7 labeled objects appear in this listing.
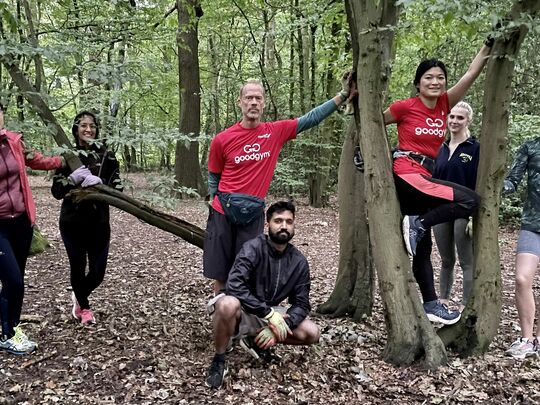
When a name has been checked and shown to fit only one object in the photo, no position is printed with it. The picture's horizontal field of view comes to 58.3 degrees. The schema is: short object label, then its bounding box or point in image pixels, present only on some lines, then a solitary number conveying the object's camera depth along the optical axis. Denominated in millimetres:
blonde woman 4414
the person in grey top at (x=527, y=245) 3914
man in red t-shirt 3963
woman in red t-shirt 3744
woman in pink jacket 3914
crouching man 3559
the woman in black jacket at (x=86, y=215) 4492
